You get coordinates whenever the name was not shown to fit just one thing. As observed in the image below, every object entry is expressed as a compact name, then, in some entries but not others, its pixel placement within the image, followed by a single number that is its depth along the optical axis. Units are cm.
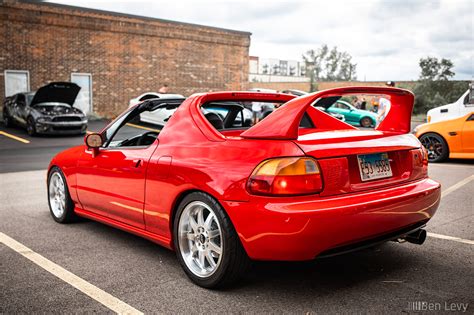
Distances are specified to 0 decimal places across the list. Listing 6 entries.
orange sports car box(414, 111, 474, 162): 1038
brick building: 2248
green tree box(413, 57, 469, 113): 3319
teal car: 2417
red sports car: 318
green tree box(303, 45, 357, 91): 7425
